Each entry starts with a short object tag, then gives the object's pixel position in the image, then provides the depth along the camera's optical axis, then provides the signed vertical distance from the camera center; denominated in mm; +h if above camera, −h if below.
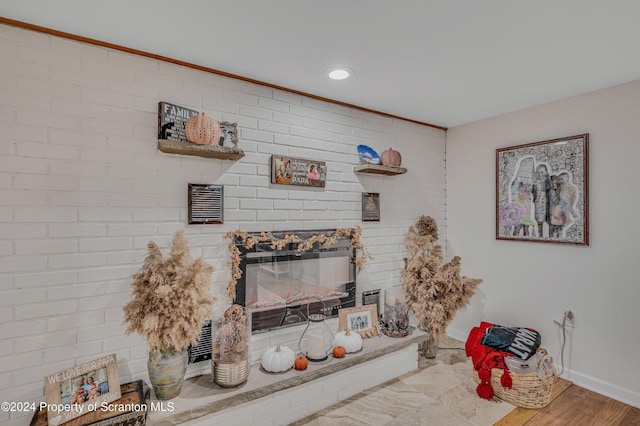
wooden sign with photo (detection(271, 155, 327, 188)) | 2529 +369
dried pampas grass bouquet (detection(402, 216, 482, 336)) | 2879 -637
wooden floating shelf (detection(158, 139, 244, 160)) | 1952 +416
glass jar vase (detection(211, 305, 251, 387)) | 2016 -840
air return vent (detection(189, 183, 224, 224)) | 2170 +90
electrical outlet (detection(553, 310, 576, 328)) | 2736 -850
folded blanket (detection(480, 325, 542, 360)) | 2498 -968
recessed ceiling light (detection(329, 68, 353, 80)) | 2234 +1004
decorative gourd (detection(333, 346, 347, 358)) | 2408 -992
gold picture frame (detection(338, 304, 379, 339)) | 2754 -877
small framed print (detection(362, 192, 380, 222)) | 3072 +104
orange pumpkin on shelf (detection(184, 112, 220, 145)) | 2012 +538
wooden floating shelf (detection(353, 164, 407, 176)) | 2893 +436
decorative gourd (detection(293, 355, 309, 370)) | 2225 -999
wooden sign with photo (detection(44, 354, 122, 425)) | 1602 -892
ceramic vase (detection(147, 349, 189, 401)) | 1847 -880
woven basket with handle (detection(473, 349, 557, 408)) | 2375 -1238
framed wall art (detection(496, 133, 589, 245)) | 2703 +242
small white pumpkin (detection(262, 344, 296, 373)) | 2195 -964
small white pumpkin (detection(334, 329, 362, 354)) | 2506 -957
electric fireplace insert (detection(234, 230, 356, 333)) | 2424 -520
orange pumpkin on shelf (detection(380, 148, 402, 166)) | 3043 +557
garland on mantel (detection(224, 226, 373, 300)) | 2311 -197
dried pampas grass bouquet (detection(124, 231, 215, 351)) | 1771 -469
